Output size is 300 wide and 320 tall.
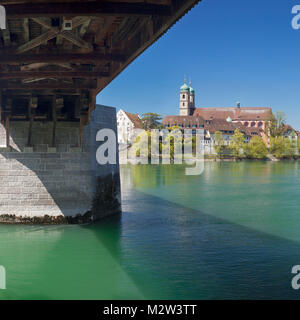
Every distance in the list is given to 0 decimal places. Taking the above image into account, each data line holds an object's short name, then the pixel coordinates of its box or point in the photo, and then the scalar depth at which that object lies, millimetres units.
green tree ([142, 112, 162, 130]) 124250
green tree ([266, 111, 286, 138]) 119938
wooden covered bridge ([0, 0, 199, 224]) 7422
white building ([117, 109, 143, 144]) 120025
